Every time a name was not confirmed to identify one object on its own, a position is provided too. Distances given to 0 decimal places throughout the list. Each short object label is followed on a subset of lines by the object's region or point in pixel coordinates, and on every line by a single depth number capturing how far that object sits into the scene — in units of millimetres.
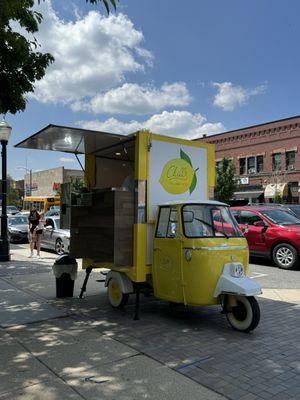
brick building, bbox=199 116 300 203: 34562
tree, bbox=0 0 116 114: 6617
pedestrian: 14203
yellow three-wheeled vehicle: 5722
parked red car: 11414
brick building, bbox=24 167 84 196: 65075
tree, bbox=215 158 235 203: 35781
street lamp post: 12992
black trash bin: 7836
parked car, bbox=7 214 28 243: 19922
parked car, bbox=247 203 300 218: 18341
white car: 15094
